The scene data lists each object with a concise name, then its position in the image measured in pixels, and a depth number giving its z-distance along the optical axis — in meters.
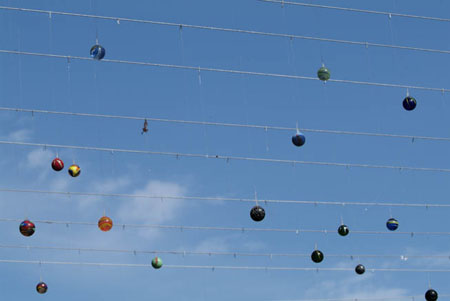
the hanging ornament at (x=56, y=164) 23.56
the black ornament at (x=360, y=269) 28.25
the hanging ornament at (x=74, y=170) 23.91
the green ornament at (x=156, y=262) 25.97
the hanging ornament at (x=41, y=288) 26.41
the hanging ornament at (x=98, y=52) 21.94
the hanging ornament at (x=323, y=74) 23.16
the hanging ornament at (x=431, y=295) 27.83
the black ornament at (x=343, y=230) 26.05
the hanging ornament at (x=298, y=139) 23.41
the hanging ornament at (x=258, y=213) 23.56
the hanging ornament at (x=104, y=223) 23.69
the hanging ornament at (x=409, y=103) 24.11
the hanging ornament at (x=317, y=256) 25.78
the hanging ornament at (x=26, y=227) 23.89
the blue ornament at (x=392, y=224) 26.28
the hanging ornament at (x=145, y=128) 23.44
